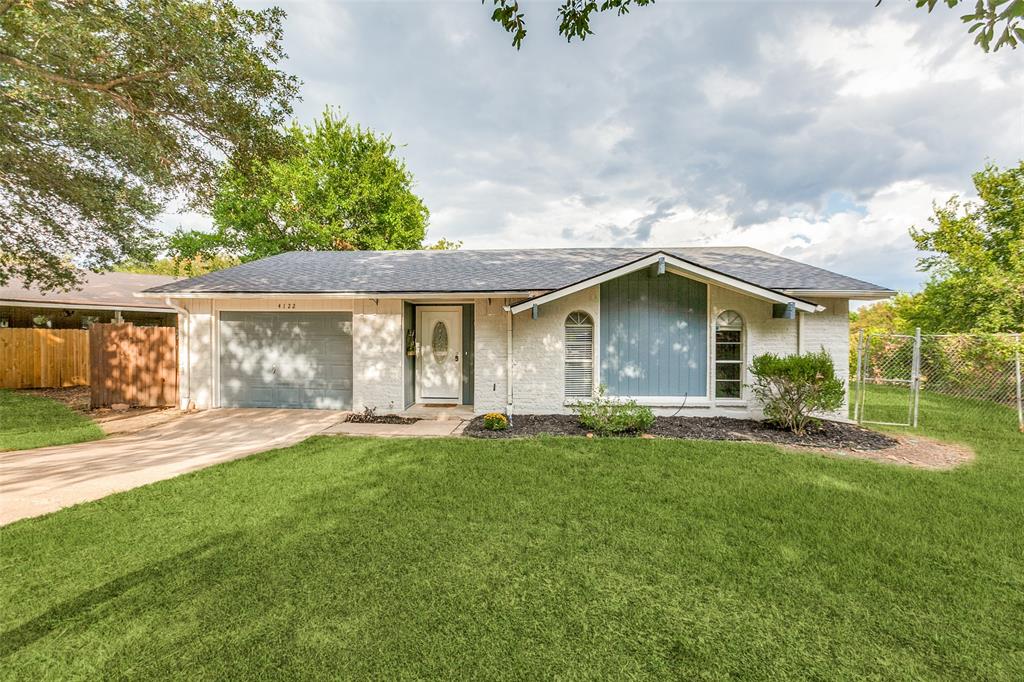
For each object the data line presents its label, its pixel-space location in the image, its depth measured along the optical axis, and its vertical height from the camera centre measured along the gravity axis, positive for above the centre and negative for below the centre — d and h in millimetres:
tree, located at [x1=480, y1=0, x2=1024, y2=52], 3793 +3172
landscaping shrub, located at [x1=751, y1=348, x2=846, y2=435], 7000 -896
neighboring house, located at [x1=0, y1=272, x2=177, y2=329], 13375 +1188
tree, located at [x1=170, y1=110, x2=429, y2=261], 22234 +7662
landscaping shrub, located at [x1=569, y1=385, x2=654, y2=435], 7258 -1475
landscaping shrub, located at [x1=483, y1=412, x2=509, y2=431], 7484 -1582
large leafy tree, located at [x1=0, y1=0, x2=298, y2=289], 5898 +4078
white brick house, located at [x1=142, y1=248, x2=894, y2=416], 8430 +153
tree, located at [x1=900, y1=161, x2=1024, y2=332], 11922 +2547
